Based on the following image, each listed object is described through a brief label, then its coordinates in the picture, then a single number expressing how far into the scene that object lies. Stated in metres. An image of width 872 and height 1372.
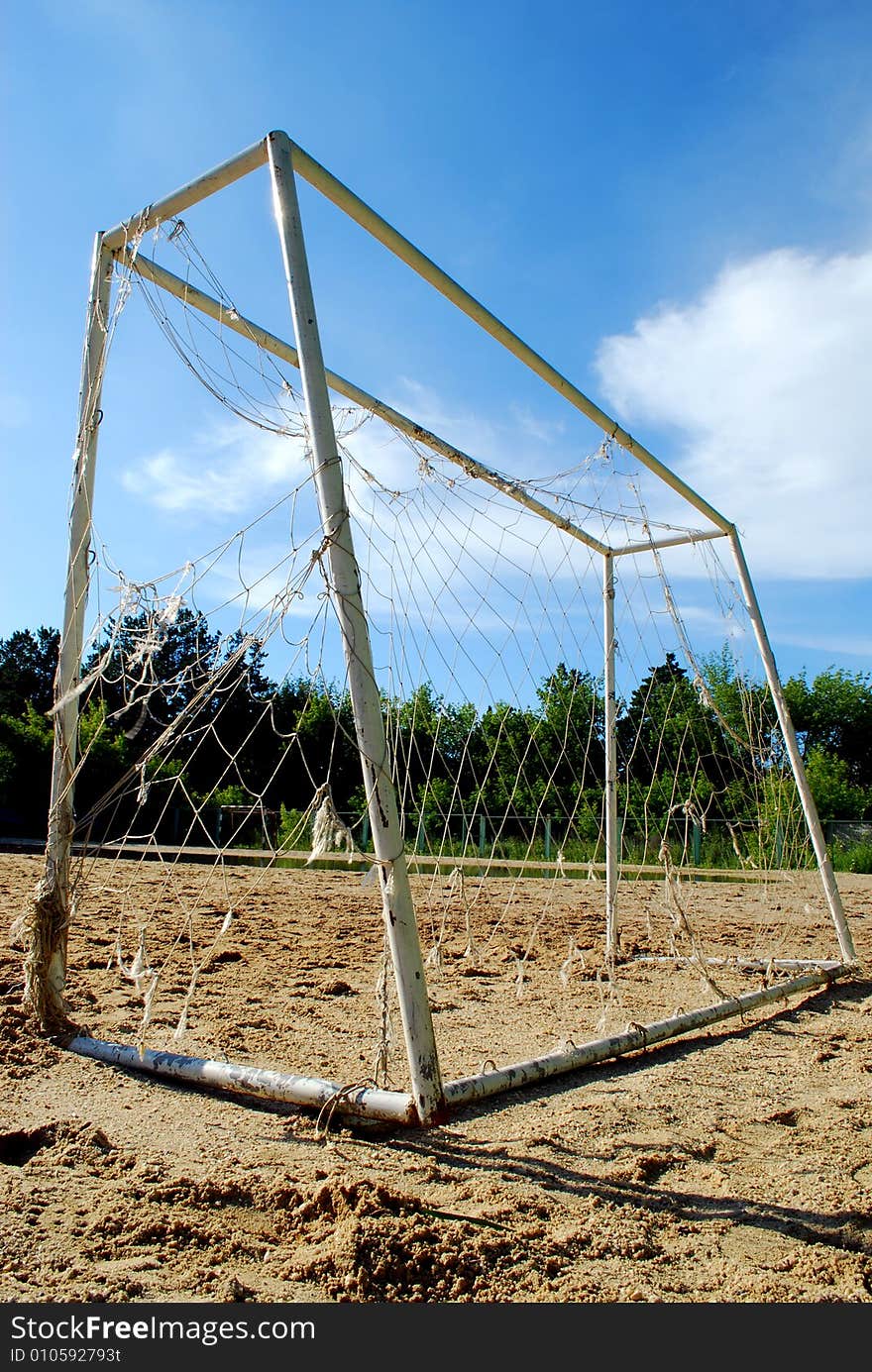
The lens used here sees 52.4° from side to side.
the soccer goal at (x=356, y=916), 2.56
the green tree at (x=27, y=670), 31.69
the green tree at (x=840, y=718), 37.41
